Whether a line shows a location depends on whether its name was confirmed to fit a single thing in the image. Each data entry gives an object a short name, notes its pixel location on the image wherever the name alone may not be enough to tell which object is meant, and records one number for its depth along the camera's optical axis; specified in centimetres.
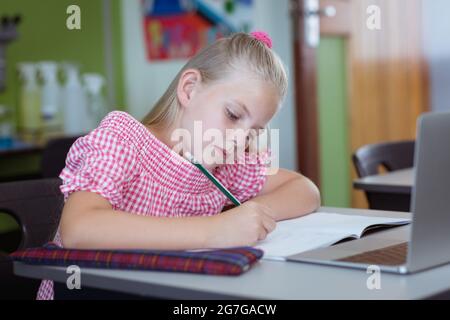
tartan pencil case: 87
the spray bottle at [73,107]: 337
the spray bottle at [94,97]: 353
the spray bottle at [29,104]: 321
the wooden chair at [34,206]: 143
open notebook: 100
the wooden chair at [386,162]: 184
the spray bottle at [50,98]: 324
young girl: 98
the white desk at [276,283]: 79
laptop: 83
